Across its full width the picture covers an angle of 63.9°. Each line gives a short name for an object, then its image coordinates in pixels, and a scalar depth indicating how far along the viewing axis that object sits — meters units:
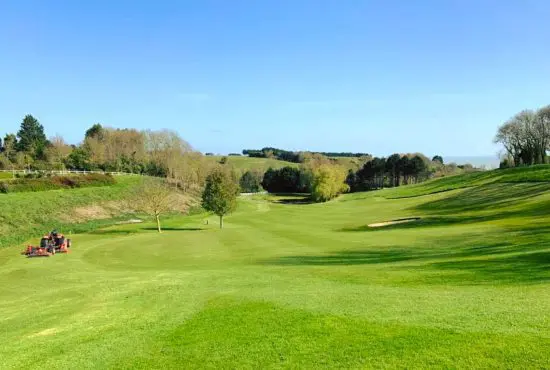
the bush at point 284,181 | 167.50
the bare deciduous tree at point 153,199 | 58.22
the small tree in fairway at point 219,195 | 56.91
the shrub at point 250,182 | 171.46
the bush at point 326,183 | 122.19
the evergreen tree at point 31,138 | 131.46
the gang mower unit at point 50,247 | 34.73
